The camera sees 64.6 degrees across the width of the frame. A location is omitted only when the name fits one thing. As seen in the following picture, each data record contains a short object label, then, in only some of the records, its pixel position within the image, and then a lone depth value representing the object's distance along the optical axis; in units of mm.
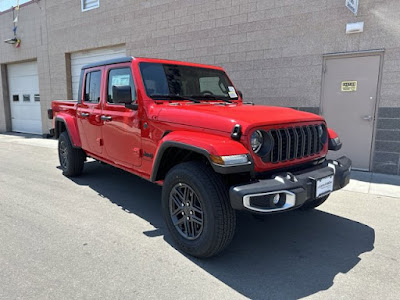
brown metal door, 6305
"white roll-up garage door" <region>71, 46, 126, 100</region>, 10625
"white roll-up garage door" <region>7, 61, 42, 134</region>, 13580
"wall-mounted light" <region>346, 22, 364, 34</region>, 6145
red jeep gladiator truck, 2736
